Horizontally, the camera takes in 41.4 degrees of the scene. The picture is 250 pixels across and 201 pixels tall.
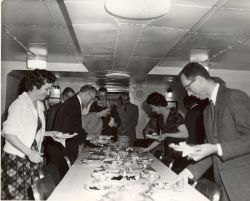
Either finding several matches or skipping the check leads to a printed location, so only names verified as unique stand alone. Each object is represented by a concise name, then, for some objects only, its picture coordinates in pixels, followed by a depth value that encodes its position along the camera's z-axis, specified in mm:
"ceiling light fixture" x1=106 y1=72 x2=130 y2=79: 7807
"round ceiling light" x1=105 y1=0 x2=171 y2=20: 2707
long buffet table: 1950
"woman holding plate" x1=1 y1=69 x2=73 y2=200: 2887
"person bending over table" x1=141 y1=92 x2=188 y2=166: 4609
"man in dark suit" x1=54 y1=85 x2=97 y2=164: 4375
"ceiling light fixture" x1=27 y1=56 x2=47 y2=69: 6609
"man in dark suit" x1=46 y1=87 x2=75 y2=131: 5431
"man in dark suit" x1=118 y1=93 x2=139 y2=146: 7781
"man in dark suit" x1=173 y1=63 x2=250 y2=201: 2084
